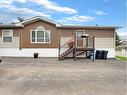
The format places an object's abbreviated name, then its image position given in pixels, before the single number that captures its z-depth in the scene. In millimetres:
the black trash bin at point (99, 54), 8965
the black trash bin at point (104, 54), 8844
